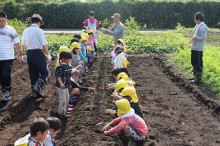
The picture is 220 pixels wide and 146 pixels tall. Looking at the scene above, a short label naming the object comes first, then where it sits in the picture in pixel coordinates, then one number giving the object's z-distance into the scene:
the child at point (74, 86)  6.49
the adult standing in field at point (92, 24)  11.73
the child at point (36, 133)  3.20
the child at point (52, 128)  3.55
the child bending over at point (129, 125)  4.28
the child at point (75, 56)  7.09
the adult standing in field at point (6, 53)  6.71
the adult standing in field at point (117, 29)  9.38
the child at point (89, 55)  9.68
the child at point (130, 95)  4.72
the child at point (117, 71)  6.34
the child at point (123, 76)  5.79
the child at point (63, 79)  5.64
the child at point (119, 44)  8.02
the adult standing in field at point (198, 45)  8.25
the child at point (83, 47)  7.96
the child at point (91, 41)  9.96
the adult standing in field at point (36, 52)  6.82
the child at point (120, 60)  7.14
